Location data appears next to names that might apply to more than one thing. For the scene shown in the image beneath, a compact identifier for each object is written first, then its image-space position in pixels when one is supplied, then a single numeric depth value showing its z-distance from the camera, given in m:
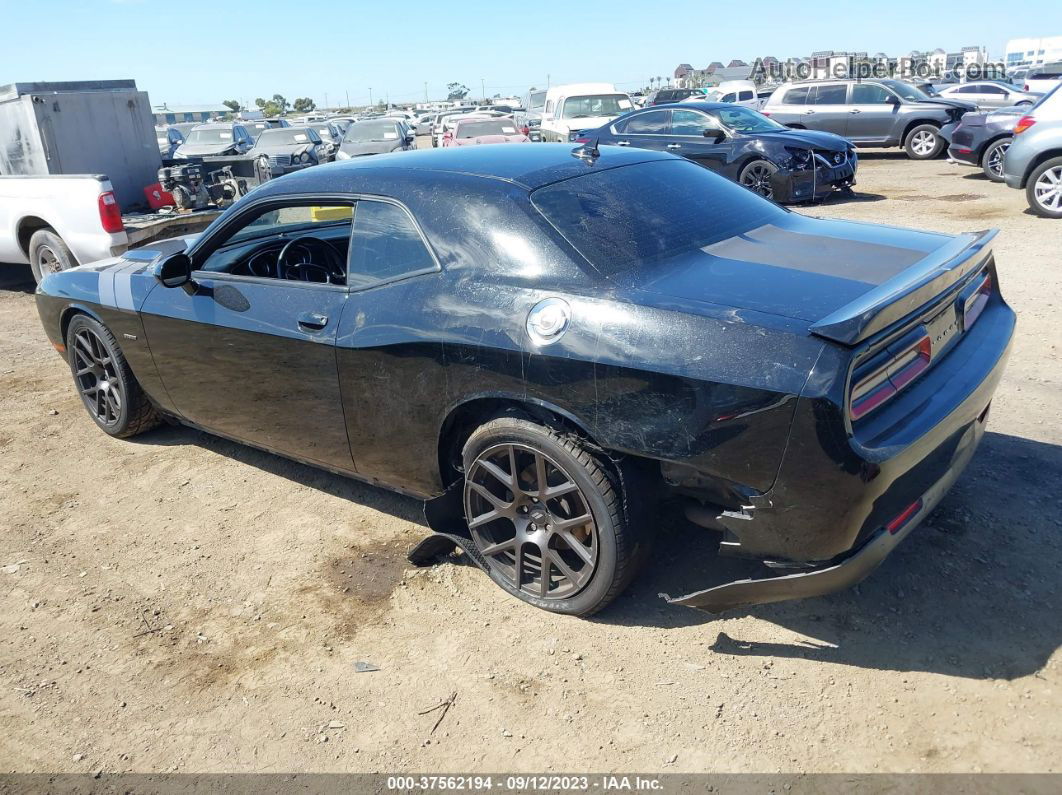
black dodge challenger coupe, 2.55
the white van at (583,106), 17.41
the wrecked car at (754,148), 11.81
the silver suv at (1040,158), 9.84
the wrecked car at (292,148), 16.38
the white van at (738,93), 27.74
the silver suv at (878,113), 17.17
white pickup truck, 8.01
